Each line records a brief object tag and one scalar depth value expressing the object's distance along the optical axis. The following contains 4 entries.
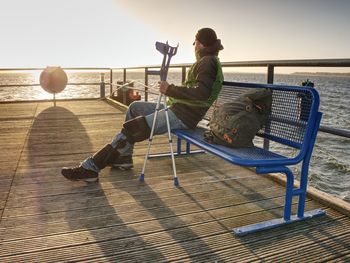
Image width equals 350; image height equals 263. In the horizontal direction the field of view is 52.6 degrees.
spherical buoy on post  10.48
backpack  2.84
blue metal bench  2.55
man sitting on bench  3.35
